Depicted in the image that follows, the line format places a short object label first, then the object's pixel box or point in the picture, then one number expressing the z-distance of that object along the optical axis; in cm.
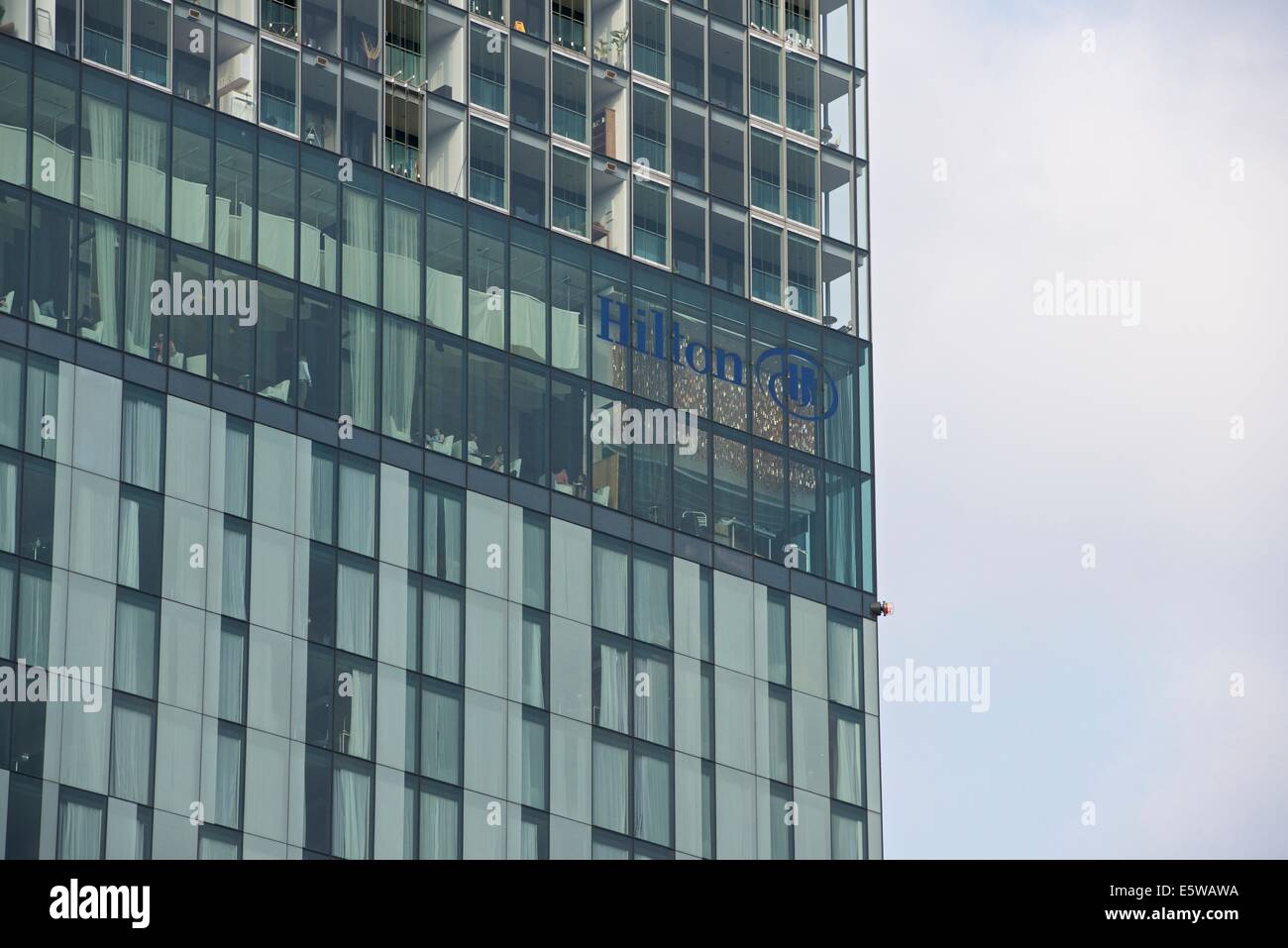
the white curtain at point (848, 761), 7994
